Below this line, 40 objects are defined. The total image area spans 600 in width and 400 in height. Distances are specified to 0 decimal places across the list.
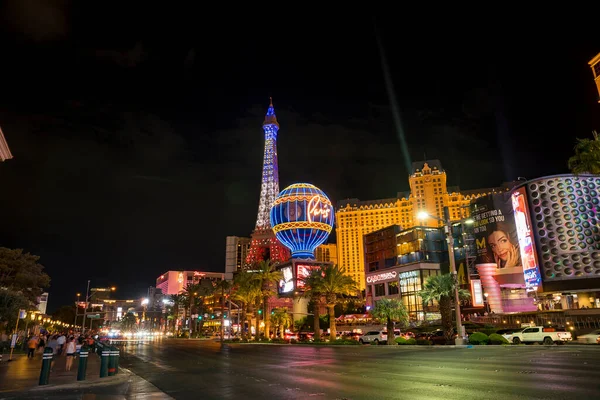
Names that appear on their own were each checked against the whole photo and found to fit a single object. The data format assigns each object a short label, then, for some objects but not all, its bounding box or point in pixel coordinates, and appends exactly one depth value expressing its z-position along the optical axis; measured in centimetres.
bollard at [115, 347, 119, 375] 1723
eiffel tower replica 15725
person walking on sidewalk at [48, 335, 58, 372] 2738
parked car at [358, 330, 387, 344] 4659
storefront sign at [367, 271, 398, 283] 9800
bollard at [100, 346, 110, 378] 1638
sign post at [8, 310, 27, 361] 3050
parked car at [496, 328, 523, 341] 3463
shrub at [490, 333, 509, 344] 3359
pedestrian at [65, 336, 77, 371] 2595
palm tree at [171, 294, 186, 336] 11701
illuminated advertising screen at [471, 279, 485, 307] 7938
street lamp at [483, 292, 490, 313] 8050
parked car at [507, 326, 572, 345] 3269
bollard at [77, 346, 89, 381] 1545
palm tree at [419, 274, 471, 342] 3791
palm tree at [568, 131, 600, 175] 3161
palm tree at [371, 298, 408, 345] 4335
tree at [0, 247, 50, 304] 5822
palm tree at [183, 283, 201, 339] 9634
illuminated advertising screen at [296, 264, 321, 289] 10031
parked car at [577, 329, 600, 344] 3100
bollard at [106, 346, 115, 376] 1689
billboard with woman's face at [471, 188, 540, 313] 7756
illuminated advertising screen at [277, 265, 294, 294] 10284
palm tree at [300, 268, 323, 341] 5347
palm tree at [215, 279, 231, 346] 8150
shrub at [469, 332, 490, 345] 3394
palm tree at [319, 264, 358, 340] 5295
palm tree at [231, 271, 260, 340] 6425
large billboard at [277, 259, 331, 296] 10050
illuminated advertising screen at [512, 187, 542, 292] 7088
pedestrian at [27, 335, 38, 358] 3097
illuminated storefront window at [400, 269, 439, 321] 8750
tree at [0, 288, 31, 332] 3839
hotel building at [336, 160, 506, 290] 17738
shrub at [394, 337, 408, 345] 3900
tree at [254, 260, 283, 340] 6308
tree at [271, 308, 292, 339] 7531
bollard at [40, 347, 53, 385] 1395
